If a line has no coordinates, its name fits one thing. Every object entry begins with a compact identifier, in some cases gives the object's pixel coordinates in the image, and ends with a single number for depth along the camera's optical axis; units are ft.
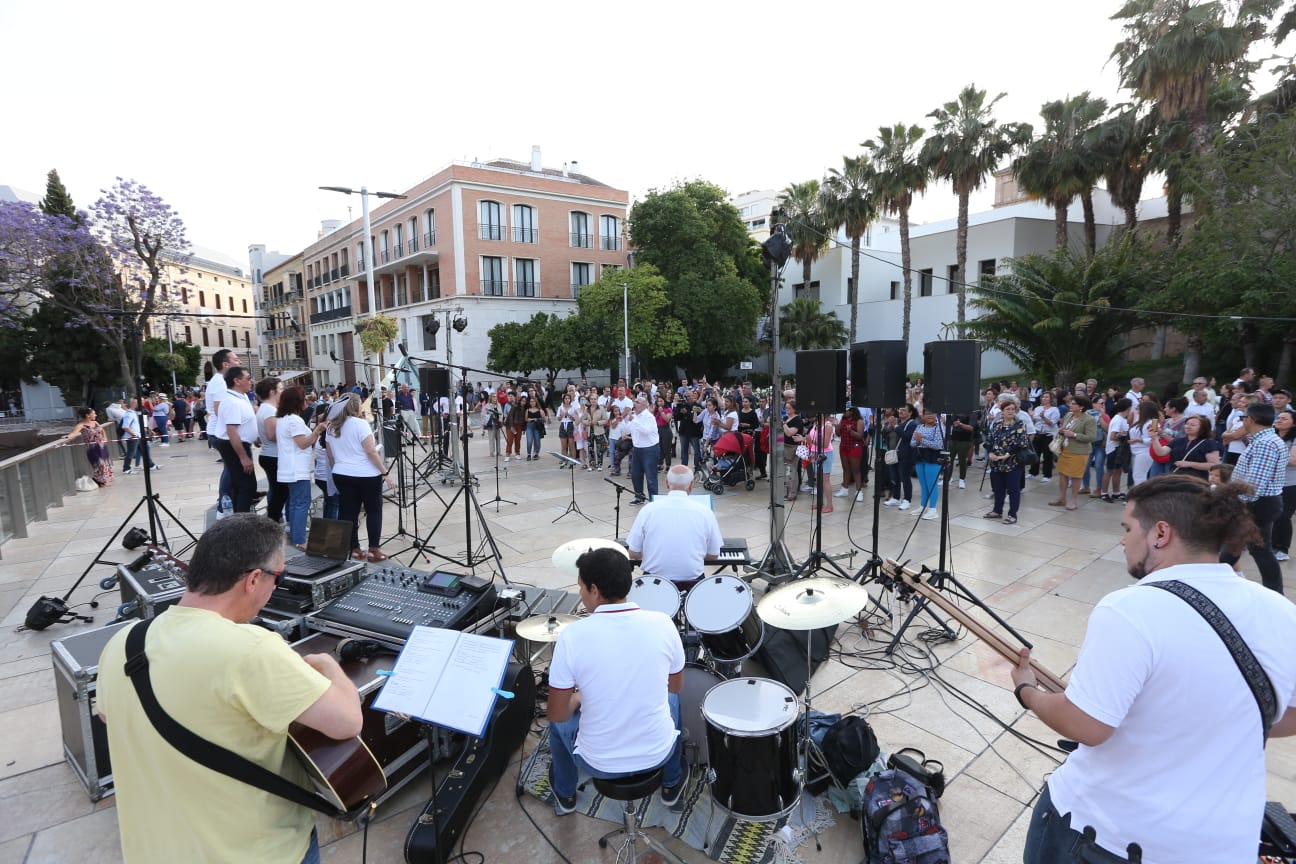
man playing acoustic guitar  5.32
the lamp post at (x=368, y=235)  58.07
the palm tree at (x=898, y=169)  78.23
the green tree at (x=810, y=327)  104.17
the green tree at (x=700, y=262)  100.22
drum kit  9.32
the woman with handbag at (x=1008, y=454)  27.48
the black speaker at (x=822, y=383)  18.93
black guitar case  9.16
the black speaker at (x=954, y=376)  16.96
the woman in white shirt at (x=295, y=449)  20.35
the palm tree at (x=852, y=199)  85.46
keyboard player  15.46
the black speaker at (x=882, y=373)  18.39
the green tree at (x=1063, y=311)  61.00
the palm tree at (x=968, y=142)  70.38
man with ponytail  5.34
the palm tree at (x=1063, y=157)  68.85
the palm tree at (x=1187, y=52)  52.54
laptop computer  13.96
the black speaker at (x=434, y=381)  31.81
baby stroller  36.27
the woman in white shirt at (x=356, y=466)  20.10
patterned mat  9.69
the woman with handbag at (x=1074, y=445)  29.48
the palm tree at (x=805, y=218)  99.35
